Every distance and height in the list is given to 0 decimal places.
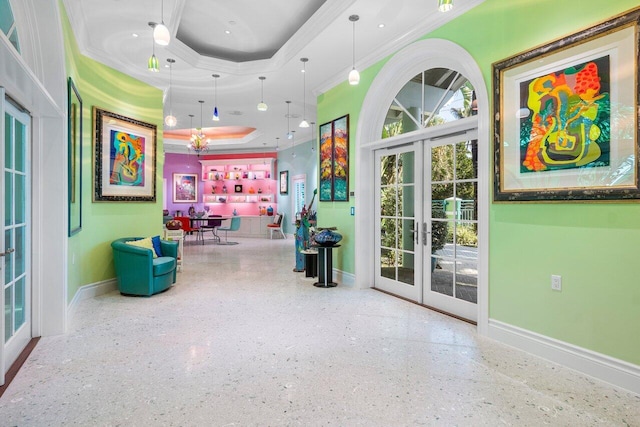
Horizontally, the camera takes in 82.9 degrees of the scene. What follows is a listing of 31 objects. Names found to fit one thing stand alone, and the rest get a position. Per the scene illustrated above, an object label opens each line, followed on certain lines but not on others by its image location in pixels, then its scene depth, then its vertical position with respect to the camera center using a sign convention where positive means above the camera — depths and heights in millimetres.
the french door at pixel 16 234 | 2891 -186
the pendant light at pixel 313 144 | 11634 +2192
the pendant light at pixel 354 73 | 3832 +1463
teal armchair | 4918 -792
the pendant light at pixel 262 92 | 5827 +2244
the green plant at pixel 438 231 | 4328 -234
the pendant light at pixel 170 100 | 5316 +2219
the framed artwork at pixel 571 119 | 2512 +732
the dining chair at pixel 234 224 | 11641 -405
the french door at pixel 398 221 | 4703 -135
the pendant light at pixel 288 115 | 7598 +2317
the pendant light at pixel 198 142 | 9711 +1880
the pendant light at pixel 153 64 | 3561 +1465
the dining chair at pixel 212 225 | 11438 -416
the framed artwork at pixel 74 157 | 3764 +640
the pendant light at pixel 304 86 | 5262 +2209
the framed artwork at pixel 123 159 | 5094 +811
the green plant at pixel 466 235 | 3982 -266
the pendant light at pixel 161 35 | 2979 +1472
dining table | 11102 -384
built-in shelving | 13766 +1094
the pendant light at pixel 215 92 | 5961 +2264
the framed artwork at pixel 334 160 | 5723 +858
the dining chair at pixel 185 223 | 10812 -327
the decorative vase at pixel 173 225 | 7012 -251
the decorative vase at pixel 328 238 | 5426 -391
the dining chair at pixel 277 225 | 12597 -455
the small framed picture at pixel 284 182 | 13039 +1092
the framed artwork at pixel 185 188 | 13641 +925
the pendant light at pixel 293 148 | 12533 +2250
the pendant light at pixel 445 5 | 2516 +1445
